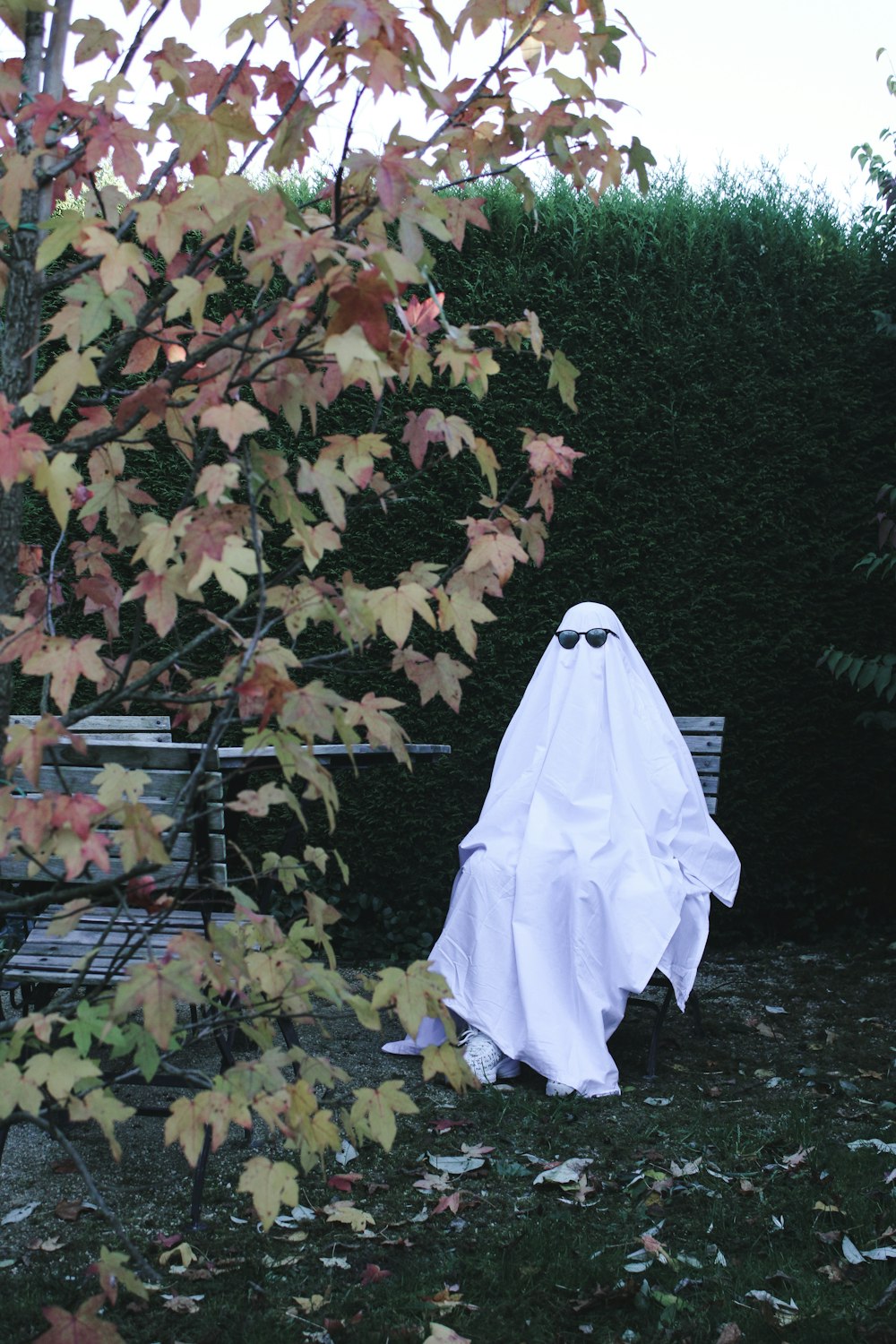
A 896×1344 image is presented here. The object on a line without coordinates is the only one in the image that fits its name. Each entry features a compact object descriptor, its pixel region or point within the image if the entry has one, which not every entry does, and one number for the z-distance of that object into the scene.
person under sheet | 3.85
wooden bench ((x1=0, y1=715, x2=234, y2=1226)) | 2.82
